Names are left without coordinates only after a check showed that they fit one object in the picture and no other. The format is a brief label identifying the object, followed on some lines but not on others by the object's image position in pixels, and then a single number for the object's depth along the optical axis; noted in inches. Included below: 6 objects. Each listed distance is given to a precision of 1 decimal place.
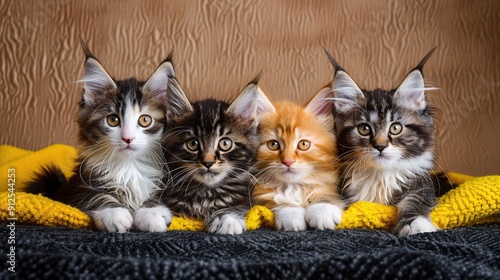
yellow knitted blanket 26.1
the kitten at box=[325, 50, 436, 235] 27.5
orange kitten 28.0
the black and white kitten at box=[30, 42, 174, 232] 27.2
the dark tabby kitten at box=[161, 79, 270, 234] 27.1
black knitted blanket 19.8
